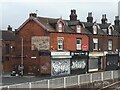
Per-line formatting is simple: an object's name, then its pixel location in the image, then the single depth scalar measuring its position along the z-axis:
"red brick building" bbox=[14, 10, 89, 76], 39.72
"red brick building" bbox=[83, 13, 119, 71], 46.53
